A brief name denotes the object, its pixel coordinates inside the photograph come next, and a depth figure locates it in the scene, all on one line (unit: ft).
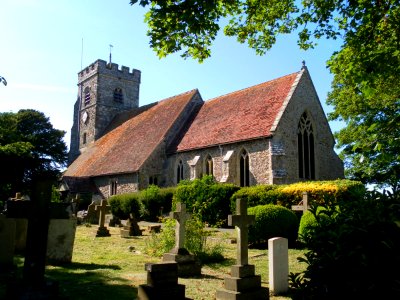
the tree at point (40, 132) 135.85
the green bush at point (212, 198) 58.54
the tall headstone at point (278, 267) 21.18
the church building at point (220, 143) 67.87
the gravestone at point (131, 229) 48.73
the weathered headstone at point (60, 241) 28.45
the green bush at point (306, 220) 35.43
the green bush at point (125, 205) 77.30
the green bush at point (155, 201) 71.56
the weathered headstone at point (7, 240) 24.70
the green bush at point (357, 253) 9.76
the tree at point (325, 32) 16.30
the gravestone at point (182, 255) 25.32
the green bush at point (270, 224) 38.75
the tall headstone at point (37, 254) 16.12
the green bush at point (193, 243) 30.68
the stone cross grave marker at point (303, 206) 45.42
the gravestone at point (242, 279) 19.33
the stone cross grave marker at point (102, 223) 47.91
